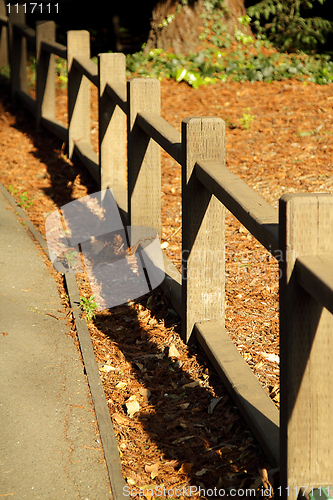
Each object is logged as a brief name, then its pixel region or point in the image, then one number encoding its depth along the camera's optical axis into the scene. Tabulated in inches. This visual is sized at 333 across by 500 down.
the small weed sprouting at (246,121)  531.6
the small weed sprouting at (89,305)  282.0
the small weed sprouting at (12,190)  457.4
